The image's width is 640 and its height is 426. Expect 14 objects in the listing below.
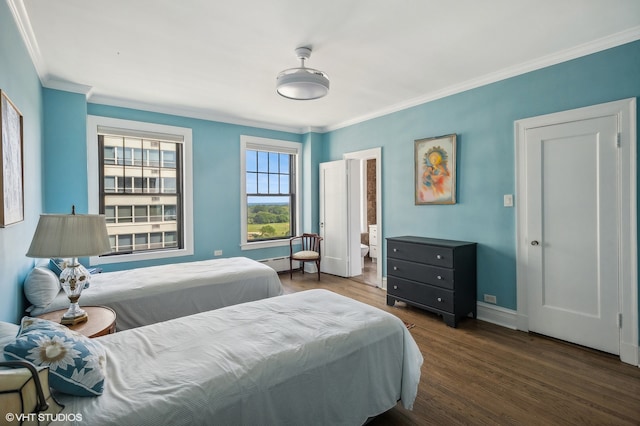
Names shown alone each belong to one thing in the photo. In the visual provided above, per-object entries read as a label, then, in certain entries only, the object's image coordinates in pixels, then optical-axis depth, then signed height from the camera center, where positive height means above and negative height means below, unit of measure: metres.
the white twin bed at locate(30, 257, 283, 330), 2.66 -0.72
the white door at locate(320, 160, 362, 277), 5.41 -0.12
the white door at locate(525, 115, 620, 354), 2.69 -0.20
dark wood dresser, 3.35 -0.74
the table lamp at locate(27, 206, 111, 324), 1.77 -0.14
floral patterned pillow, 1.12 -0.54
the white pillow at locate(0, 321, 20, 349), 1.20 -0.49
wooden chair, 5.29 -0.71
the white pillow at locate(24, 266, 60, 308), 2.31 -0.56
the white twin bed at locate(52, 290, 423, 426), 1.20 -0.70
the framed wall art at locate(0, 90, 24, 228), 1.84 +0.34
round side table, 1.91 -0.71
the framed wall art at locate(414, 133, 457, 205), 3.85 +0.52
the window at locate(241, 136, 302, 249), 5.34 +0.38
